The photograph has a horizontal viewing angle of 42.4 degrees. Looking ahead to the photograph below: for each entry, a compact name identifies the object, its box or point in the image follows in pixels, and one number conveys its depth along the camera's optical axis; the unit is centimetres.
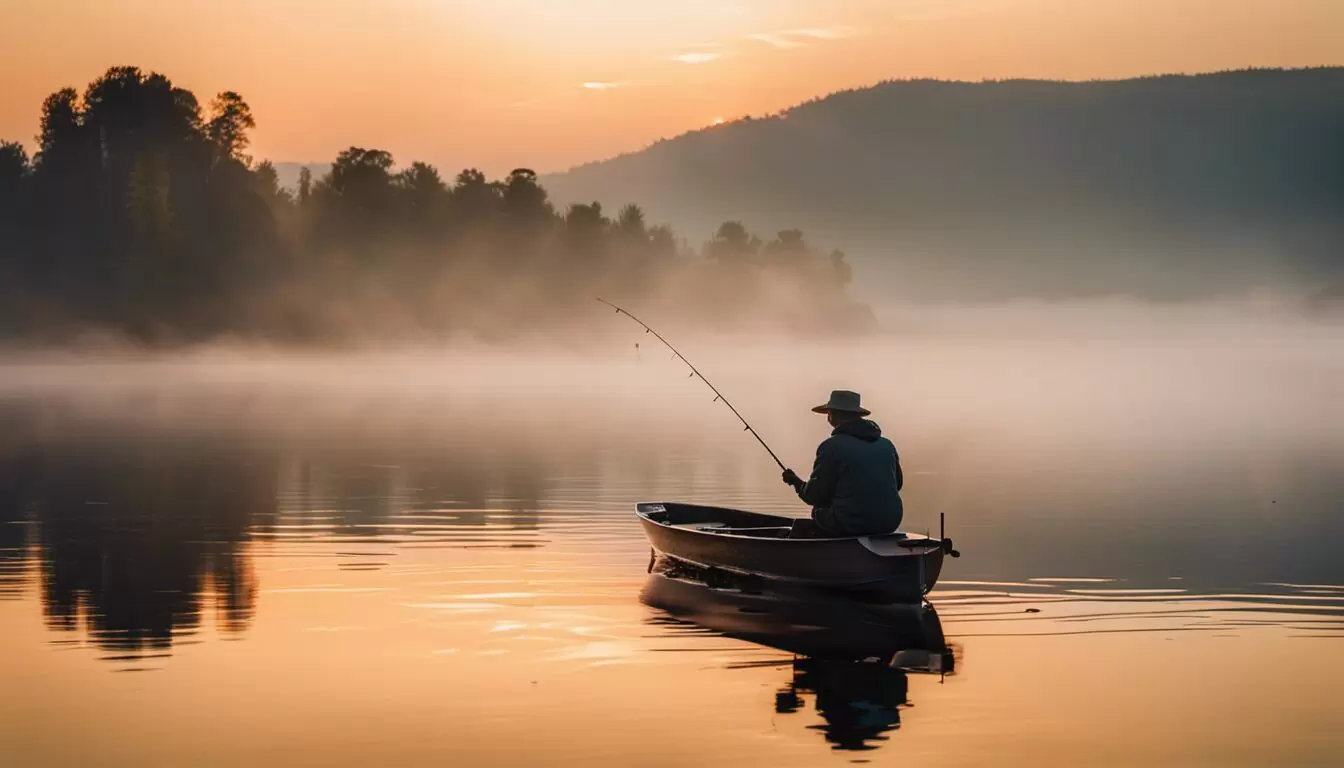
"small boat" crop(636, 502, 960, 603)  1964
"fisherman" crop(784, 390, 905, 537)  2038
